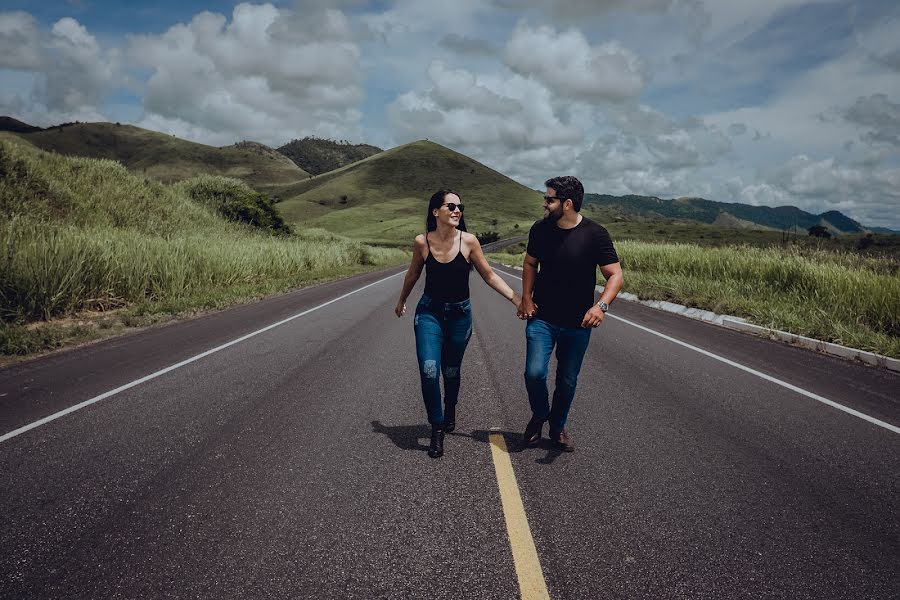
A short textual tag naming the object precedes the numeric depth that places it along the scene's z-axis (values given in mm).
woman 4035
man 3902
